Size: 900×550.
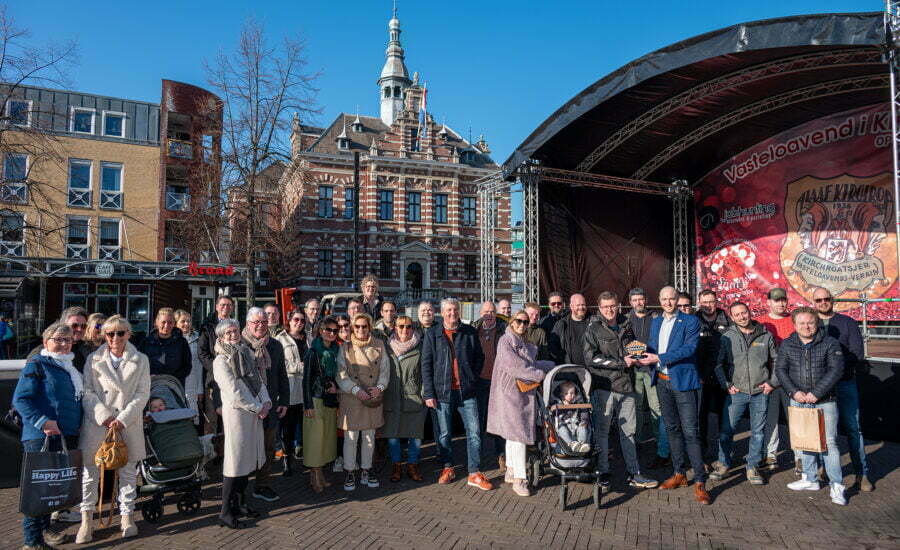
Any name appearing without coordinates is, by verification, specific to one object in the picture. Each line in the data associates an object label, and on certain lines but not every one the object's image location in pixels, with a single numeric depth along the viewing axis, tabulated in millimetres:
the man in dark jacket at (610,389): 5551
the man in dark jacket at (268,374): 5004
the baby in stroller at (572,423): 5179
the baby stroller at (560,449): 5039
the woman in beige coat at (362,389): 5582
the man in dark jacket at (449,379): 5812
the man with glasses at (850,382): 5508
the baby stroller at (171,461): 4738
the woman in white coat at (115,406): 4477
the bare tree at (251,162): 18281
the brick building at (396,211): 30031
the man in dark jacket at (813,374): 5207
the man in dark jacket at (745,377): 5855
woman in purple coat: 5445
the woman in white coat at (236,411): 4586
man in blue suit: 5316
